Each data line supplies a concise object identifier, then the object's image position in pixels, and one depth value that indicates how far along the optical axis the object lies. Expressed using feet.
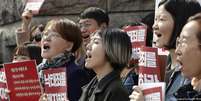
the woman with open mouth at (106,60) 13.94
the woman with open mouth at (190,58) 11.59
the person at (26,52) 18.51
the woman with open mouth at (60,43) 16.33
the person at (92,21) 19.03
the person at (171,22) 14.30
